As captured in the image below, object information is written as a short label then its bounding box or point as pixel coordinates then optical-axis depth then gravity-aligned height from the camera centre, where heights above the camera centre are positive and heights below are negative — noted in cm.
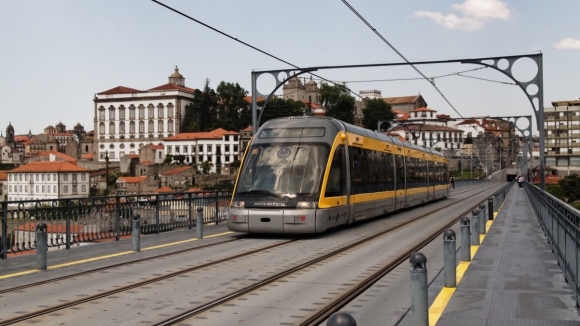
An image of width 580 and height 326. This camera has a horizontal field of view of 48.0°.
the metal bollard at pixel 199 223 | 1762 -126
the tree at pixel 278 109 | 13538 +1412
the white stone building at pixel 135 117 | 17762 +1678
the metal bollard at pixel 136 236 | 1465 -132
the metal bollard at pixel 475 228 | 1459 -129
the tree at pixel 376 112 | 15825 +1517
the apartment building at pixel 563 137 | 14725 +771
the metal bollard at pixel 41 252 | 1174 -132
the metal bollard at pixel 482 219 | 1734 -128
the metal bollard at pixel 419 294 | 696 -129
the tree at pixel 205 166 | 15250 +242
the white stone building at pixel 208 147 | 15750 +727
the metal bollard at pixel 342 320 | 350 -79
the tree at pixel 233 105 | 16350 +1807
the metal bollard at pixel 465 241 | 1181 -127
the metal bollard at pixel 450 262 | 953 -131
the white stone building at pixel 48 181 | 14300 -44
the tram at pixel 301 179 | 1684 -11
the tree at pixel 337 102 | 15788 +1823
